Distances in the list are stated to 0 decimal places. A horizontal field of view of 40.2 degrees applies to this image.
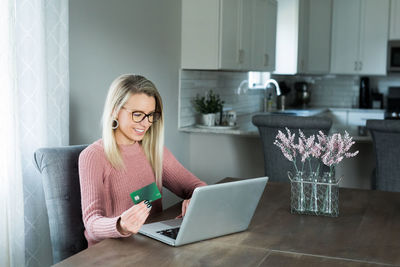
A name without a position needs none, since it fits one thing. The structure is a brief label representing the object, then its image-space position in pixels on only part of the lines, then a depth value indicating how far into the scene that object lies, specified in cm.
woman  192
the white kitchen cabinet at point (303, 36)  581
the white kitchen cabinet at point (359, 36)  634
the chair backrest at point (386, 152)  316
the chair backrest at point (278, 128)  326
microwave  634
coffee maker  694
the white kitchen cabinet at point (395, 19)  622
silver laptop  165
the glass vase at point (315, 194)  207
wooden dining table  154
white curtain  229
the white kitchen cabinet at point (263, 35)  478
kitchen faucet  616
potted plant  450
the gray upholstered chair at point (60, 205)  211
